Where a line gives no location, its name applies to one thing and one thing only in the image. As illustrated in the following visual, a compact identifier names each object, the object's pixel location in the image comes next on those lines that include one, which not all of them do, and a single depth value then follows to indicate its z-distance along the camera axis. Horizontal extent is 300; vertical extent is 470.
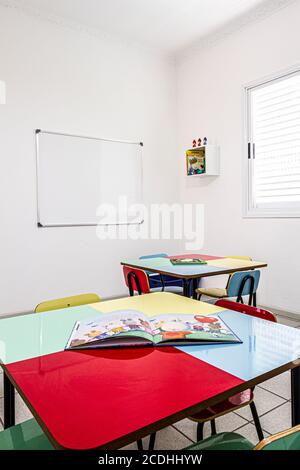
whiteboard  4.27
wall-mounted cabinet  4.75
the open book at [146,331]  1.23
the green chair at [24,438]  1.11
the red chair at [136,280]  2.98
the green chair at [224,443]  1.13
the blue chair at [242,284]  3.02
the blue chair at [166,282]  3.89
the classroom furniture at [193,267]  2.72
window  3.97
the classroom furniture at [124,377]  0.80
